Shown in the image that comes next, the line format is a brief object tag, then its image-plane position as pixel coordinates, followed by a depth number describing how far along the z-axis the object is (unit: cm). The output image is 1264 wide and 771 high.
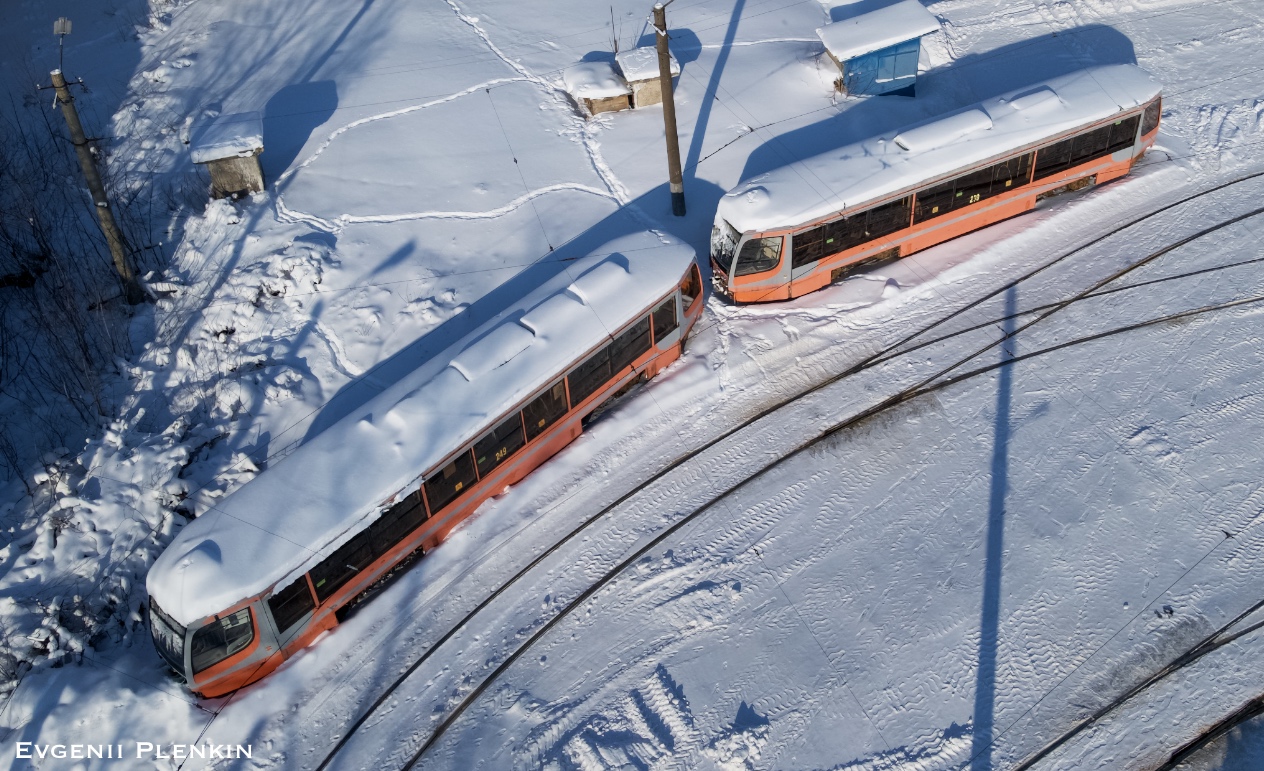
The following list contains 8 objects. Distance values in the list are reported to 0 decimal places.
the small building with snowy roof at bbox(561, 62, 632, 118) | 2702
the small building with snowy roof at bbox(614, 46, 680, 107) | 2697
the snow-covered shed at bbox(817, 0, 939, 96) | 2630
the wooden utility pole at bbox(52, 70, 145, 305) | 1981
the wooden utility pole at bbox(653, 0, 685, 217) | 2070
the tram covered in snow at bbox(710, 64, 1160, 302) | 2064
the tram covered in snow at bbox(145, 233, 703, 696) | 1489
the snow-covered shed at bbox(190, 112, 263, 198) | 2464
